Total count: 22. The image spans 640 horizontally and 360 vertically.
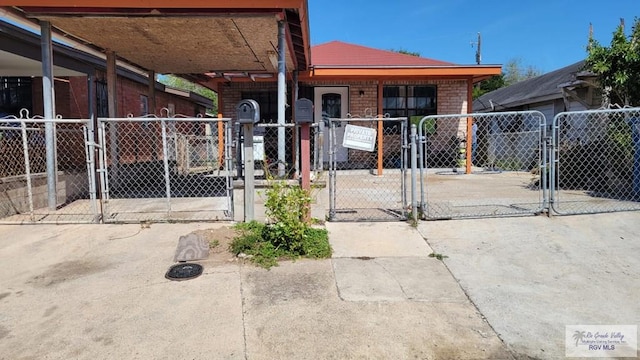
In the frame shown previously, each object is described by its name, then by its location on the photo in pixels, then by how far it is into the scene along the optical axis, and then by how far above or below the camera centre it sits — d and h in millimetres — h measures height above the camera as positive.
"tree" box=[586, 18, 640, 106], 7758 +1632
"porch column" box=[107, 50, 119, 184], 9211 +1250
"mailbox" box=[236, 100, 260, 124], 5469 +601
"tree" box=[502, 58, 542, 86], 44781 +8501
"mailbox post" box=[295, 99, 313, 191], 5348 +371
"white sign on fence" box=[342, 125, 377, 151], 6004 +263
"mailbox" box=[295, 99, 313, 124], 5340 +580
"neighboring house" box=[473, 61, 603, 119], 12516 +2159
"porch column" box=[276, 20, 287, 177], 6478 +1260
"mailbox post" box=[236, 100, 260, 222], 5477 +165
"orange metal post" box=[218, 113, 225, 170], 12289 +533
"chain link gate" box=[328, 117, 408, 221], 6039 -466
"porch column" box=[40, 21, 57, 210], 6648 +845
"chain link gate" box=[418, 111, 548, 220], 6268 -432
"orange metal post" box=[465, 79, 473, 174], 11398 +657
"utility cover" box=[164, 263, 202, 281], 4209 -1130
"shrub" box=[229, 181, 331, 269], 4746 -900
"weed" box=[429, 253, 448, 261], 4723 -1110
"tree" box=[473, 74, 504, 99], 36203 +5946
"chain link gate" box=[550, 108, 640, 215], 6413 -241
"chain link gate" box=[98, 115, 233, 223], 6129 -458
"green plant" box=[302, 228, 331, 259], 4781 -1007
